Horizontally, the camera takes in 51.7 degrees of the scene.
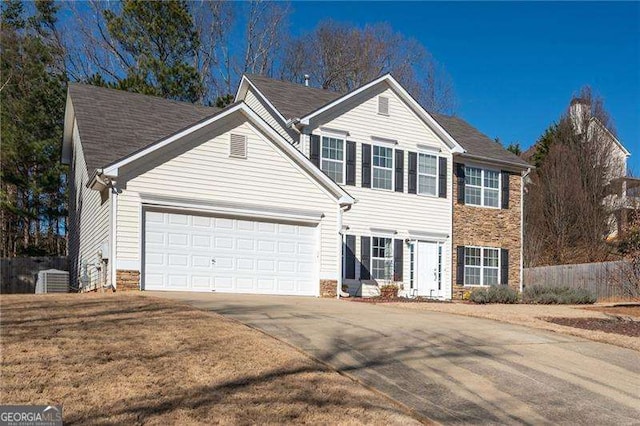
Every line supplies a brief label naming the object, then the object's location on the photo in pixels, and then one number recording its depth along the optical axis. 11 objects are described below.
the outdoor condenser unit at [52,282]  18.62
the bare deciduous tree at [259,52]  39.22
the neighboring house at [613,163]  36.97
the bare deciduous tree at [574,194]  36.00
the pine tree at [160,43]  30.56
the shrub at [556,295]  20.98
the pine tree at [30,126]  27.33
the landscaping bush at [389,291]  21.36
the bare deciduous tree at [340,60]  41.12
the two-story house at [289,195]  16.36
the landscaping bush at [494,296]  20.27
